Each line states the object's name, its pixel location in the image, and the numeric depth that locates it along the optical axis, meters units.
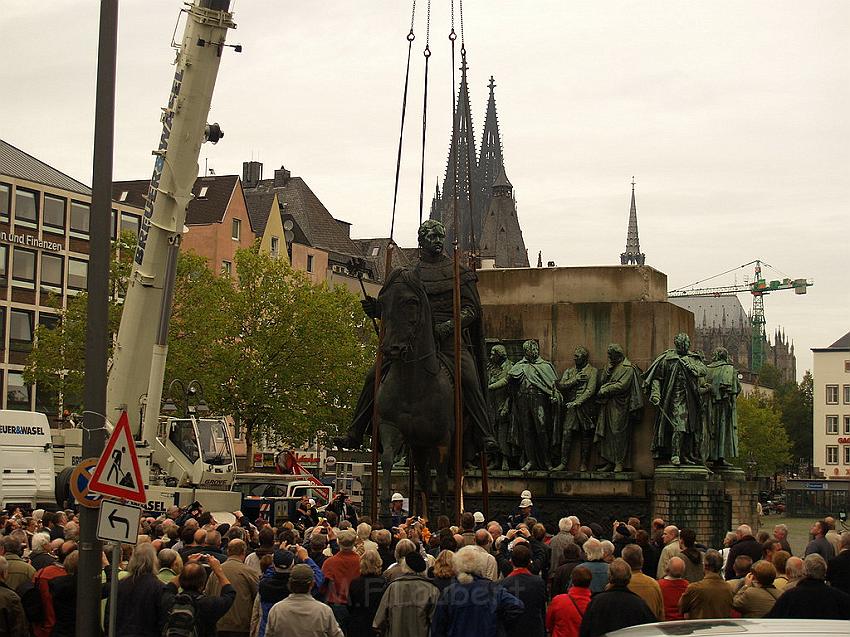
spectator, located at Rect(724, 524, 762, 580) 14.23
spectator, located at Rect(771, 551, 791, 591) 12.15
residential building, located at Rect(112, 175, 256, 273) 80.56
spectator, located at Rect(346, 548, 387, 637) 11.87
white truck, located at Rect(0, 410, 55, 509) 32.81
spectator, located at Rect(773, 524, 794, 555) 14.83
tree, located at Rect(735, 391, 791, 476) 111.69
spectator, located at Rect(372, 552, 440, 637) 10.67
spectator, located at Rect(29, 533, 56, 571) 12.78
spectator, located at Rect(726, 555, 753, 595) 12.38
